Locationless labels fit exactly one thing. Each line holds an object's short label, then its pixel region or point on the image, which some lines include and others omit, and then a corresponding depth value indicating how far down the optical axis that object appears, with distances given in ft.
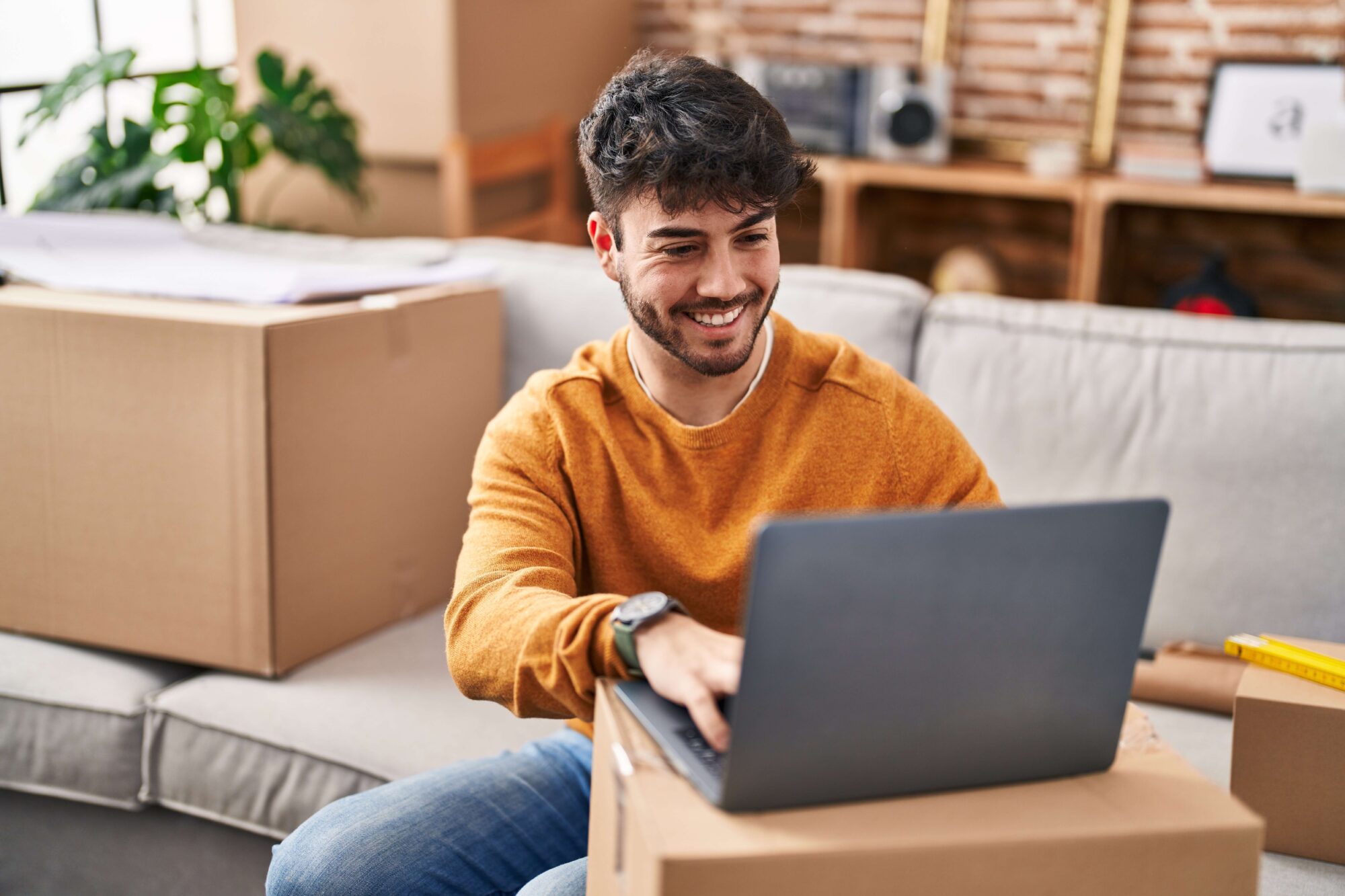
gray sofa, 4.52
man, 3.39
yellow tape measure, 3.26
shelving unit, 9.04
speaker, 10.05
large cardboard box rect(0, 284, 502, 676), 4.61
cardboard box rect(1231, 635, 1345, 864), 3.18
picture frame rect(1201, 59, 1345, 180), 9.19
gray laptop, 2.07
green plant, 7.78
